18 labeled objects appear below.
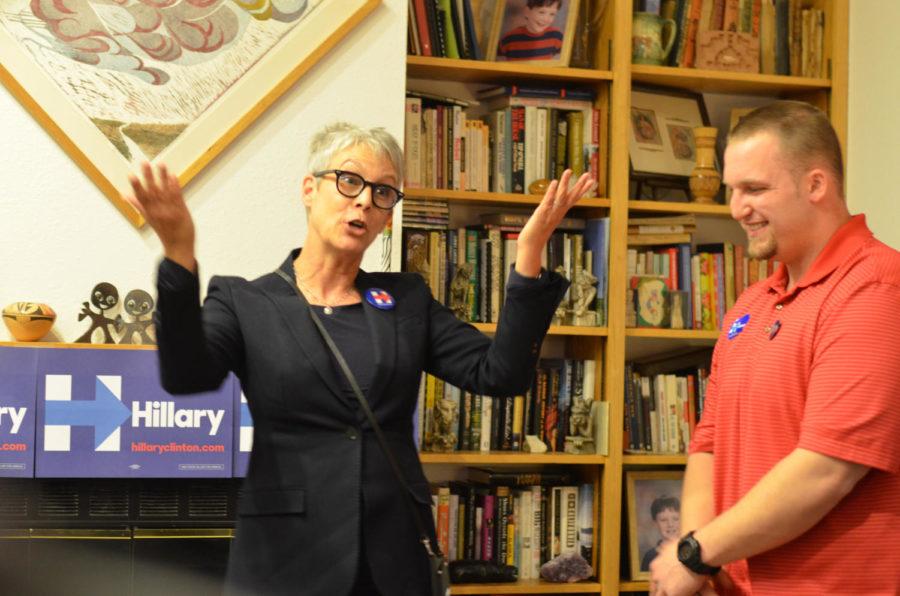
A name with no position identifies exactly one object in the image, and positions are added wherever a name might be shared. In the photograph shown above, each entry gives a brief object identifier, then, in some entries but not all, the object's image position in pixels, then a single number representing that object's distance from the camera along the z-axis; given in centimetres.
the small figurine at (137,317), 309
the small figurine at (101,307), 307
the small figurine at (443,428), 376
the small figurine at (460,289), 387
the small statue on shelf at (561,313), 393
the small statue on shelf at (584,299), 393
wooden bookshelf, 386
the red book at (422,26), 385
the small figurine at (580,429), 394
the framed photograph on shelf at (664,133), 412
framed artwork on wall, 307
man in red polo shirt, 172
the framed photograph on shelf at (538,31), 396
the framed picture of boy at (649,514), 397
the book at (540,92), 398
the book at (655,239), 410
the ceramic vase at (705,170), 412
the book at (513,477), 394
